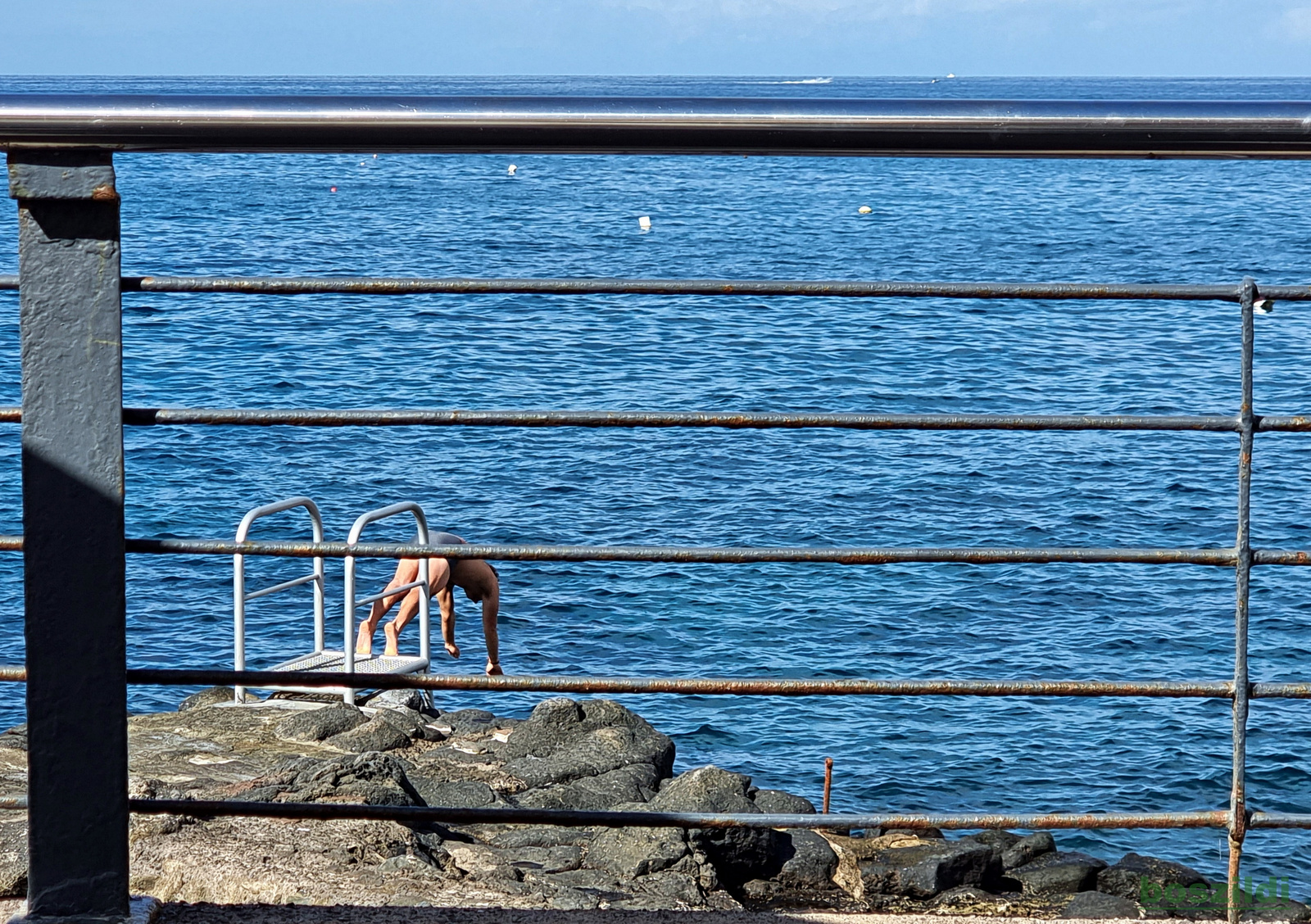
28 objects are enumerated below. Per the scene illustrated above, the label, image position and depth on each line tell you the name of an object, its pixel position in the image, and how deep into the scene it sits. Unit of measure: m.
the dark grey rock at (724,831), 15.67
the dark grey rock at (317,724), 18.25
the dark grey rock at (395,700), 21.92
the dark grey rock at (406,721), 19.73
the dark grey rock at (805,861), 16.48
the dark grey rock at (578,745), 19.19
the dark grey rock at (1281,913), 4.78
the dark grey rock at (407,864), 9.07
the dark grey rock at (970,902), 17.48
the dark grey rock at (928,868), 18.23
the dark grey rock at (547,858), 13.90
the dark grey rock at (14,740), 16.25
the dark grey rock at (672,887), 13.59
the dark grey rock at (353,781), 11.62
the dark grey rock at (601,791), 18.16
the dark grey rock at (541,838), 15.79
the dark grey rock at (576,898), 11.25
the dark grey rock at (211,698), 21.80
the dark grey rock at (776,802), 20.70
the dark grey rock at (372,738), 17.94
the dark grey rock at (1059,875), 20.39
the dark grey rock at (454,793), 15.62
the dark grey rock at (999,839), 22.00
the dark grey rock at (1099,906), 18.31
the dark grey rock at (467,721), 22.36
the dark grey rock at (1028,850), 21.47
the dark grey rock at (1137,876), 20.37
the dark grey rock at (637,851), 14.21
